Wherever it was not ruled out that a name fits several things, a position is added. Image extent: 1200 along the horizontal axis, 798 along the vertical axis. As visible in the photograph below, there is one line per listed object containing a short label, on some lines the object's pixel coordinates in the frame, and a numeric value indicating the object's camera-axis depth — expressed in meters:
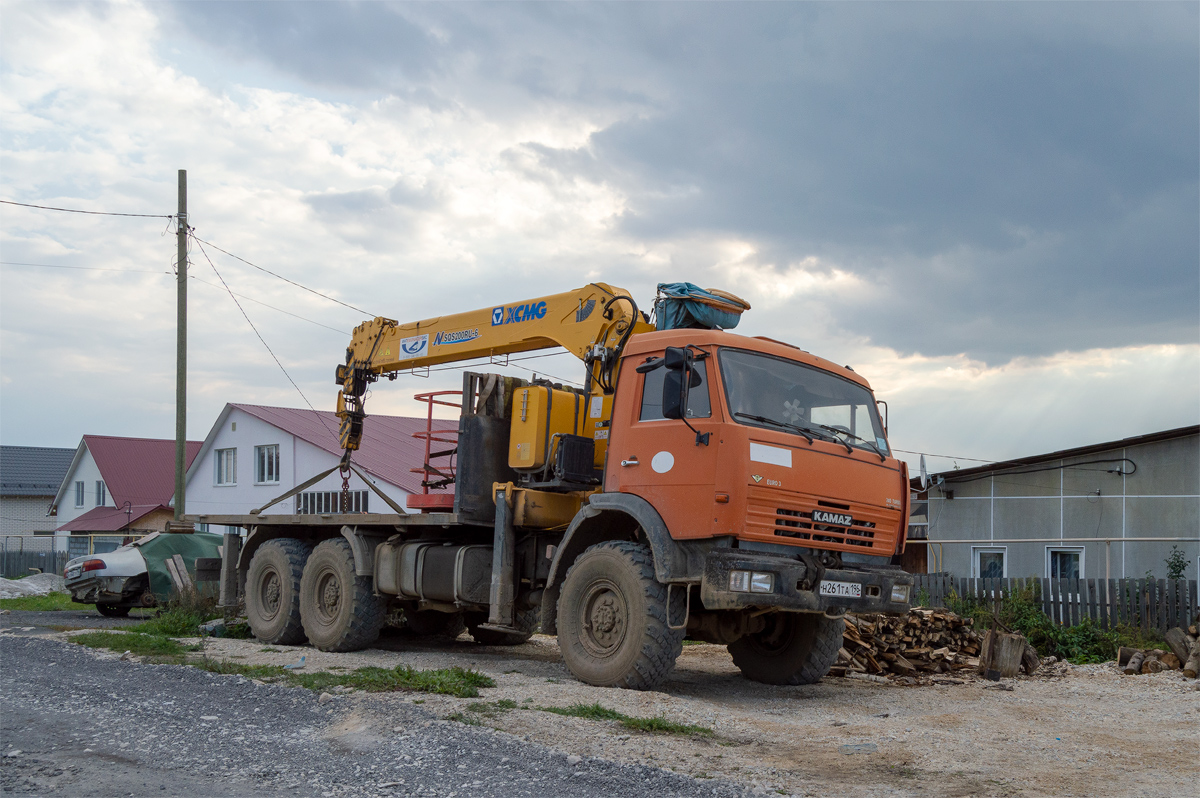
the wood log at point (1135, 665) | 11.37
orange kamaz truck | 7.98
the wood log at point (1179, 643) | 11.21
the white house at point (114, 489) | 39.62
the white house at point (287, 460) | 28.70
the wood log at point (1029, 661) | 11.43
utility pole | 19.72
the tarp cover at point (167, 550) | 17.91
